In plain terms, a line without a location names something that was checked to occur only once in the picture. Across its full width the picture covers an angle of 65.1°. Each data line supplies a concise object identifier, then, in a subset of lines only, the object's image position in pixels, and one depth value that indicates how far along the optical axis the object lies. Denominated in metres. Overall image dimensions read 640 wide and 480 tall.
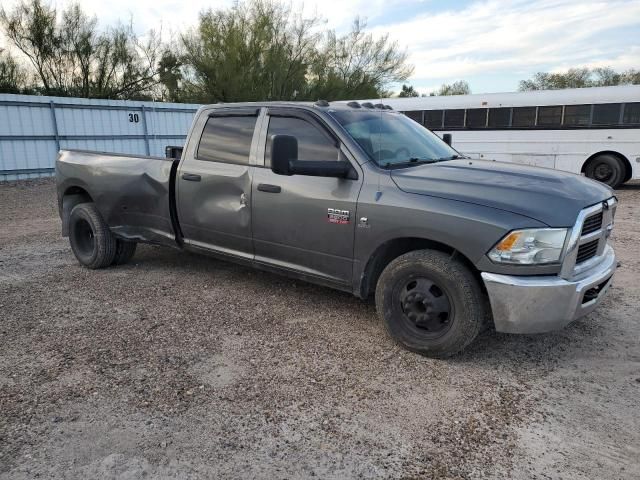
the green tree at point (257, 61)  27.08
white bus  13.12
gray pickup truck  3.18
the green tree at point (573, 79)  36.00
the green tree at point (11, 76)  21.33
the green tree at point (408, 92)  45.25
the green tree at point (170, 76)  26.59
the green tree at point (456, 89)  44.06
